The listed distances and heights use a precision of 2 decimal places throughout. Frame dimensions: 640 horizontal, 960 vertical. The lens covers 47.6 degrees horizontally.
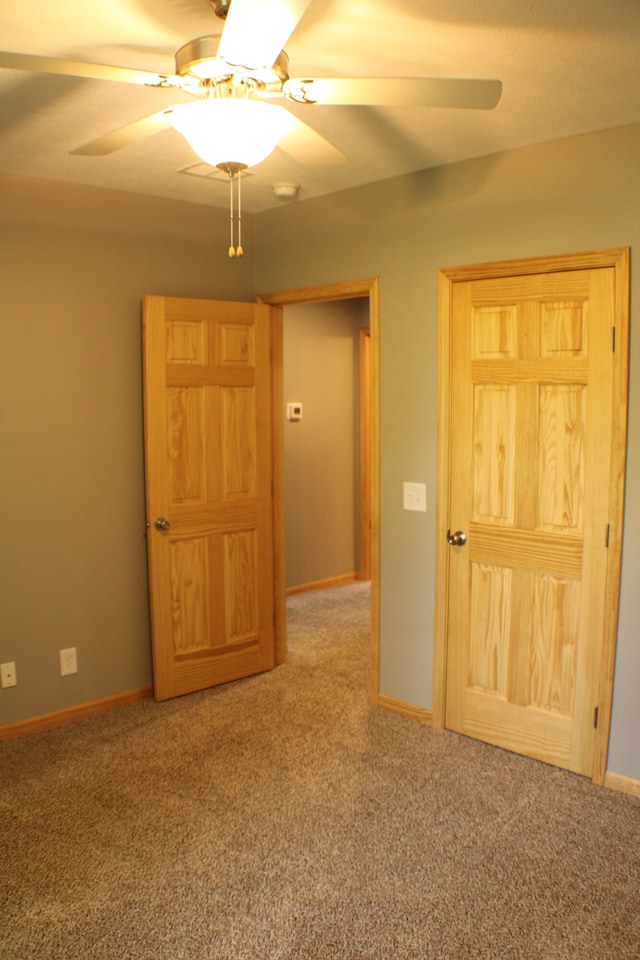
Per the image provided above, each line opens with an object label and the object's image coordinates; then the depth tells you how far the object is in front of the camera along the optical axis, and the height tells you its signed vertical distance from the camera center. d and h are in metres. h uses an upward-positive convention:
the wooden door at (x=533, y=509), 2.80 -0.41
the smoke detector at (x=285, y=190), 3.32 +1.01
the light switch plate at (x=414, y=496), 3.31 -0.41
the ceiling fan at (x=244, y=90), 1.52 +0.72
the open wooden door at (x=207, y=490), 3.54 -0.42
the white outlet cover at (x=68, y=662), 3.42 -1.20
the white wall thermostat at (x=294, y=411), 5.41 -0.02
